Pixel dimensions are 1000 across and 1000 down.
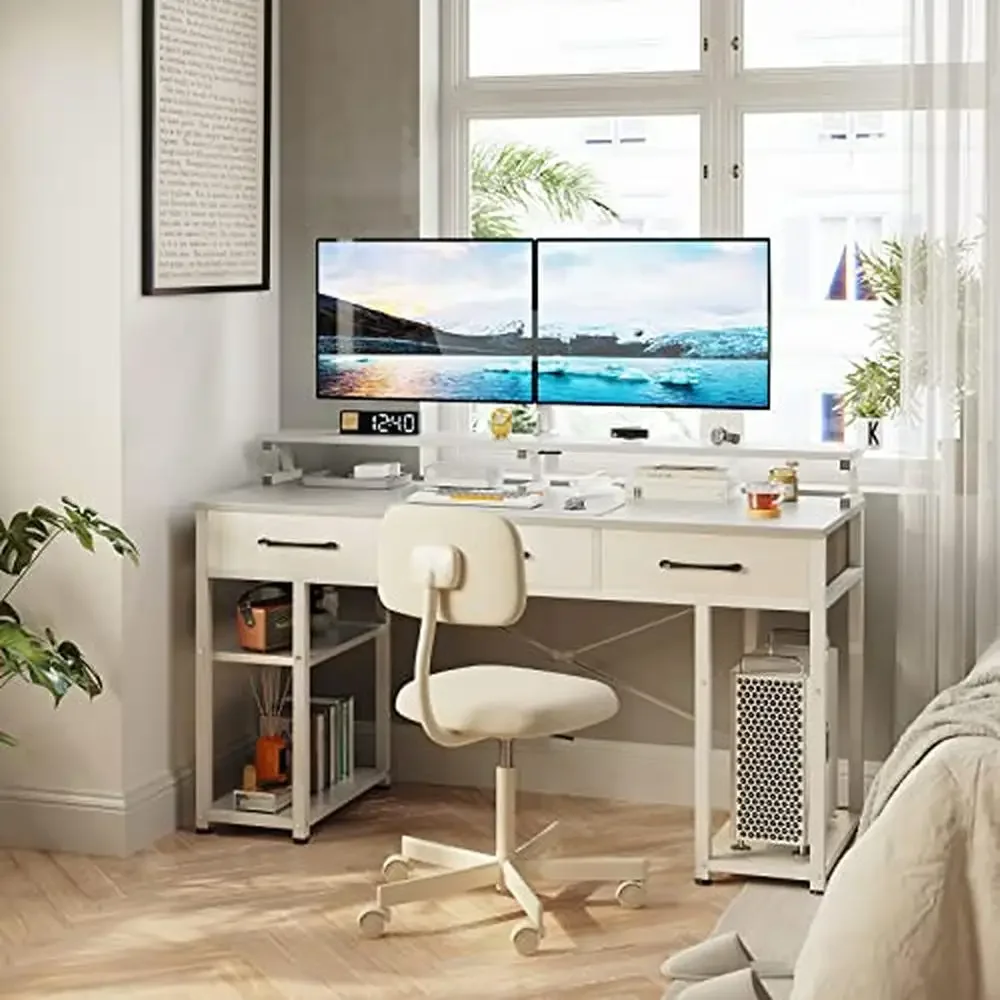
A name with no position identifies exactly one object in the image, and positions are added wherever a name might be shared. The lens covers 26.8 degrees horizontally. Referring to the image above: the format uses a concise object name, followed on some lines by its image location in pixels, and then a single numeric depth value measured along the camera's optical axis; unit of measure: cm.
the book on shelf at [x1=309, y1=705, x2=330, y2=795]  522
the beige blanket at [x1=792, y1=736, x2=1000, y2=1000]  306
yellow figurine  524
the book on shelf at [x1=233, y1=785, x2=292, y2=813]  507
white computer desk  455
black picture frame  485
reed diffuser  520
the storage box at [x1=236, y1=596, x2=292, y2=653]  505
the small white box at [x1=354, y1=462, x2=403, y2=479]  526
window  521
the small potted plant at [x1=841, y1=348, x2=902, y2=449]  515
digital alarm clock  537
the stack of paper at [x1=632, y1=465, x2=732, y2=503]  489
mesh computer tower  471
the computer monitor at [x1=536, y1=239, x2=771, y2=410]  491
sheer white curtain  486
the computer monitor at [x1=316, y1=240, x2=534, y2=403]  515
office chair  420
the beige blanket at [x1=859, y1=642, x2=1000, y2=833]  333
